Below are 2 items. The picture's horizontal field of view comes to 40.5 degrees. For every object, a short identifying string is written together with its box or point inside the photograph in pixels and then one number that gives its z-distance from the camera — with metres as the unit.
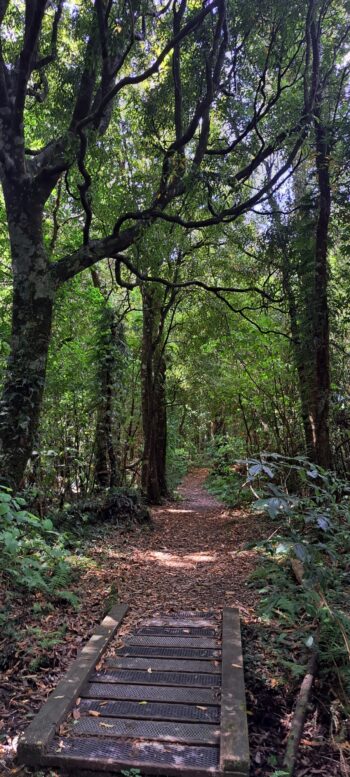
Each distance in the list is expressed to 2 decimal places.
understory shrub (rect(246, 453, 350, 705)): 2.87
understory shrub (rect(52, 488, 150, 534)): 7.48
